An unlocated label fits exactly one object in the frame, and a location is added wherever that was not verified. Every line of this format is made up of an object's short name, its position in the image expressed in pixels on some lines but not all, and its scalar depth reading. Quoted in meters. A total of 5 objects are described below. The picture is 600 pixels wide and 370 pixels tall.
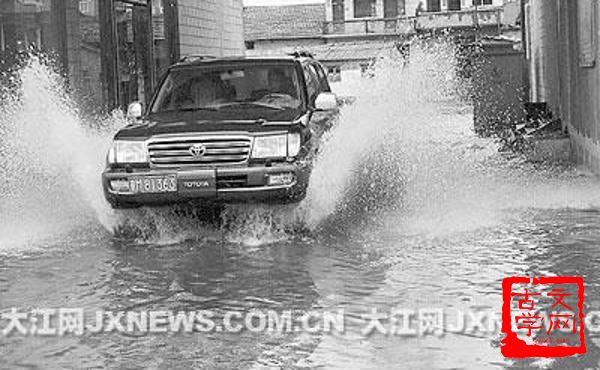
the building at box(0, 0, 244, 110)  15.62
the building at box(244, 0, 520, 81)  66.19
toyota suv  9.87
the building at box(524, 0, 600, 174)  14.28
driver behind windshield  11.34
